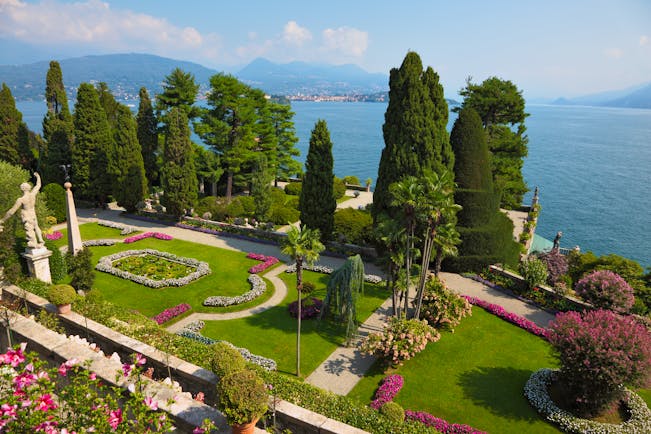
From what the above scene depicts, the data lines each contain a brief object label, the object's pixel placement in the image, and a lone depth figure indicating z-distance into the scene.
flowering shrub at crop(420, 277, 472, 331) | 20.42
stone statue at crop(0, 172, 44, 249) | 19.10
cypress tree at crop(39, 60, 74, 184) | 40.75
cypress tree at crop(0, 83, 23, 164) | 42.91
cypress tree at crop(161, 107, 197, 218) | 36.25
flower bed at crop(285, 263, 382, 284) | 26.72
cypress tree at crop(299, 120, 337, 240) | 28.73
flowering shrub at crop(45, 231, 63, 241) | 32.31
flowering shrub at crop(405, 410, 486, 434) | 13.60
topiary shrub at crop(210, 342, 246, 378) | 10.87
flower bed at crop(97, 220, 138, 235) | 34.76
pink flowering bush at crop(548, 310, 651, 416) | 13.52
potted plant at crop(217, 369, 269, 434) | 8.72
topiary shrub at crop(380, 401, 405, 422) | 12.21
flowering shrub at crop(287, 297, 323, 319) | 21.47
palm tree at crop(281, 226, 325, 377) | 16.12
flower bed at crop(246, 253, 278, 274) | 27.45
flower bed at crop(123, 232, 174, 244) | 32.90
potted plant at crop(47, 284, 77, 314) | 14.09
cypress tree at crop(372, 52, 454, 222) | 24.64
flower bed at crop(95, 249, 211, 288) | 25.02
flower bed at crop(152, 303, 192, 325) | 20.72
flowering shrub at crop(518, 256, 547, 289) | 23.88
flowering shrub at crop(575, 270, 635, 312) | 20.41
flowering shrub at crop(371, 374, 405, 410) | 15.28
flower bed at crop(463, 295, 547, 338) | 20.55
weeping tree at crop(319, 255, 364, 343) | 19.02
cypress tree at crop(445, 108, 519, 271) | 26.64
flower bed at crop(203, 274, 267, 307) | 22.72
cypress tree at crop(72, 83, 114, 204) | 39.50
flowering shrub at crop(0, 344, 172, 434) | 6.68
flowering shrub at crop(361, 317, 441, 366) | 17.42
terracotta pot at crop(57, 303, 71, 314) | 14.54
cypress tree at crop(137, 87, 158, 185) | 46.41
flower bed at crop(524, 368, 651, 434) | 13.93
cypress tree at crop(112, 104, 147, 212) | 39.09
